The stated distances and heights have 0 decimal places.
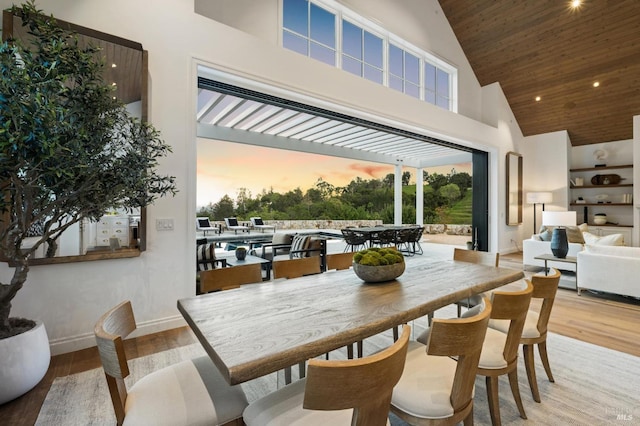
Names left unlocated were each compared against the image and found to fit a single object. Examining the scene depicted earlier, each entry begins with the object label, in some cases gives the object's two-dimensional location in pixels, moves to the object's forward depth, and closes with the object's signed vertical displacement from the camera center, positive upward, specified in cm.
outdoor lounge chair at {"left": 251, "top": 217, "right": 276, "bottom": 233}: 1085 -36
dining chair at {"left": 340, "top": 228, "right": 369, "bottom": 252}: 694 -55
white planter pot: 178 -93
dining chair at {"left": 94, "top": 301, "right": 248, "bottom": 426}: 99 -71
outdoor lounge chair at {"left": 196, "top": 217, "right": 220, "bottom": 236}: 862 -32
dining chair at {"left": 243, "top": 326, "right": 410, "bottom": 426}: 76 -46
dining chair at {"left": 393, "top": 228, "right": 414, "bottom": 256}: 710 -53
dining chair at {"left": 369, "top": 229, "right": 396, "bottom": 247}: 693 -55
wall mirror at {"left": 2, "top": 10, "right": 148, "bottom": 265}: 243 -5
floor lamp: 761 +44
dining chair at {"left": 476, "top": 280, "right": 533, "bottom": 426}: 138 -72
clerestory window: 431 +281
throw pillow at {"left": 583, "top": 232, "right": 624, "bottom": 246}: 459 -40
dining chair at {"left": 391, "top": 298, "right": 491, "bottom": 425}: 107 -72
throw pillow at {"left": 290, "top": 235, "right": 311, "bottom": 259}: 471 -50
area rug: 169 -115
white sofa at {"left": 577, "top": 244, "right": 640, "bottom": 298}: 357 -69
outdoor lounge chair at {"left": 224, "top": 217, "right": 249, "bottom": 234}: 1005 -42
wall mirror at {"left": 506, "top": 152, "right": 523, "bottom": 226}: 771 +69
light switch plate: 285 -11
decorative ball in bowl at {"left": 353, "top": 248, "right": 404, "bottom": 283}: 185 -32
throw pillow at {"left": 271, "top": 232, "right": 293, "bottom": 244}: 536 -45
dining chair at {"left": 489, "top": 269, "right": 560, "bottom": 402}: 168 -71
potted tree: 156 +37
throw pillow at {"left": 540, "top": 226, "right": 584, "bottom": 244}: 542 -38
